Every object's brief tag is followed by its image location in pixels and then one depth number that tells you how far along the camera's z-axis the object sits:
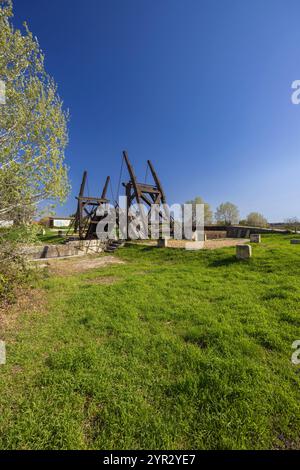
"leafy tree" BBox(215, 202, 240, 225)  54.06
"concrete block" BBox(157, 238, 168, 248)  12.38
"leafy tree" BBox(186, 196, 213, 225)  45.37
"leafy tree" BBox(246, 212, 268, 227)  36.20
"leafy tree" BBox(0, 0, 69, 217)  4.00
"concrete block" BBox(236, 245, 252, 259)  8.02
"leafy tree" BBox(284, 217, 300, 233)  21.23
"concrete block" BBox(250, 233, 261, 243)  11.98
